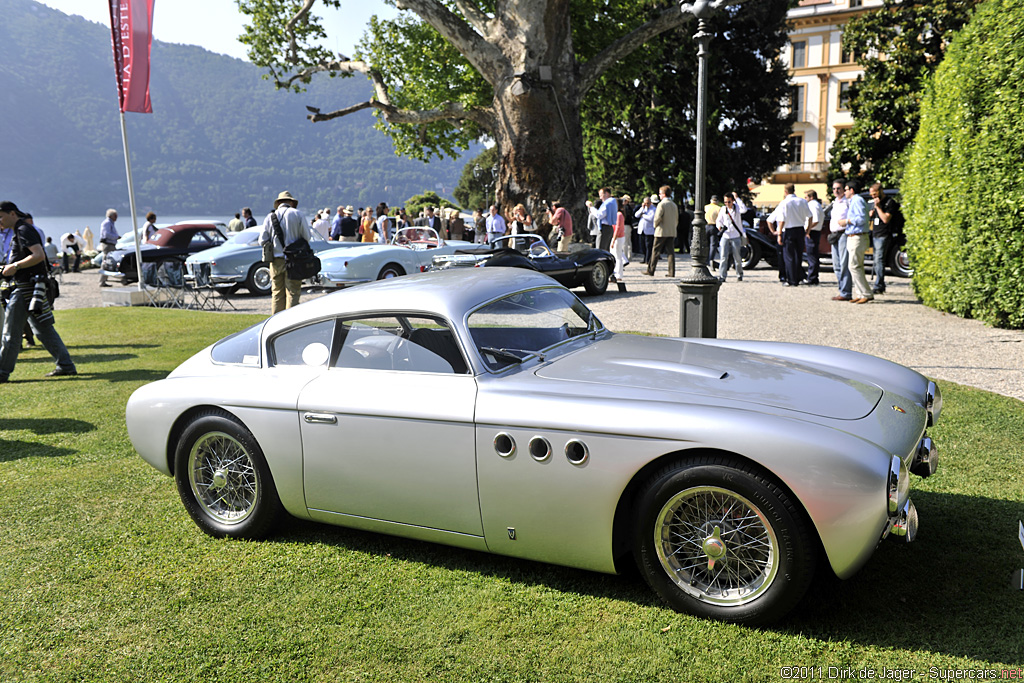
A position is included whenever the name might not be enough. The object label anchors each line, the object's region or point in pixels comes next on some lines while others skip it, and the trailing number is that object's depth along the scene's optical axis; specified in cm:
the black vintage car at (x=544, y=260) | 1377
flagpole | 1586
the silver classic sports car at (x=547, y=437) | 295
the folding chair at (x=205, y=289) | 1597
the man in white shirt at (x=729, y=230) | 1580
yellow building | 5869
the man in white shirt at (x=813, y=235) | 1524
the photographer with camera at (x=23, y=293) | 823
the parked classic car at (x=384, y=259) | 1569
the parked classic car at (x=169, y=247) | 1944
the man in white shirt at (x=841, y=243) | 1291
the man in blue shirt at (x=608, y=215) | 1880
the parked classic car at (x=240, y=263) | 1719
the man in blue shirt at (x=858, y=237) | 1220
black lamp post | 795
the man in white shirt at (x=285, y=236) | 1098
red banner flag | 1530
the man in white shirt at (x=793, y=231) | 1521
